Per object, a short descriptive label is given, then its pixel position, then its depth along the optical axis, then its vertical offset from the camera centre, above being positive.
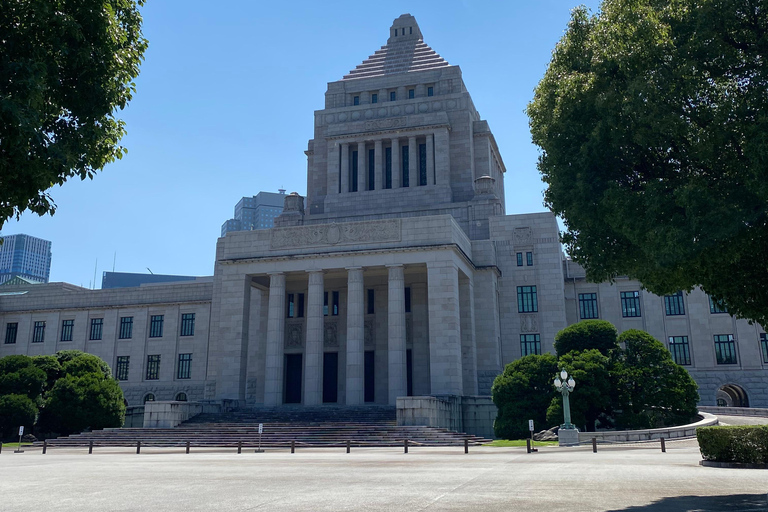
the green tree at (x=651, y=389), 36.44 +0.78
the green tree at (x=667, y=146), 14.02 +5.92
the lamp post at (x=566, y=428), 31.61 -1.13
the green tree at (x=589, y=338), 40.19 +3.97
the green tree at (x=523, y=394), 38.34 +0.58
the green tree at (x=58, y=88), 10.93 +5.73
